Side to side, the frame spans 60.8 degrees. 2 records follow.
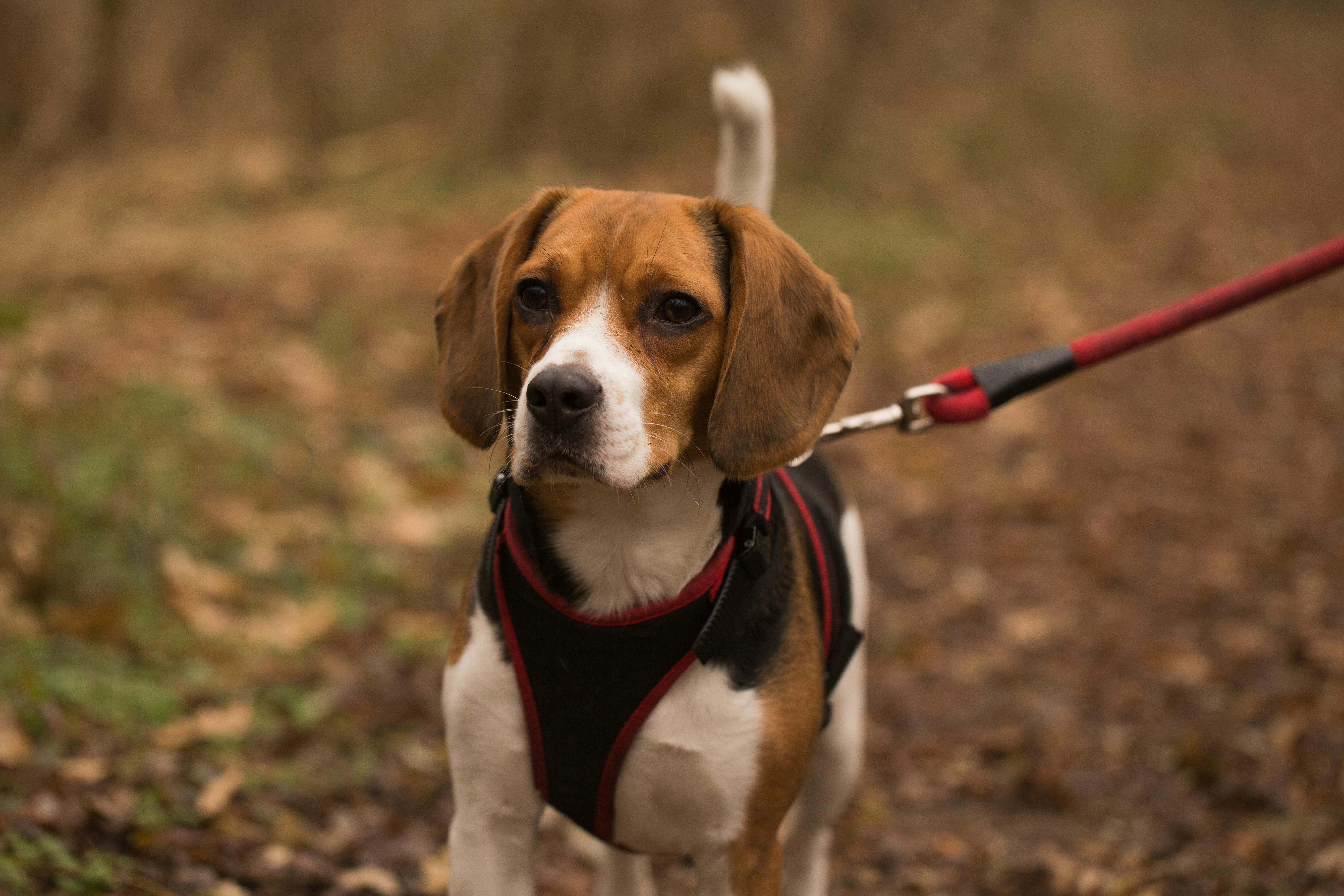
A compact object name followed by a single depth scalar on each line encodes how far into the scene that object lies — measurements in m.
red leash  3.38
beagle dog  2.51
